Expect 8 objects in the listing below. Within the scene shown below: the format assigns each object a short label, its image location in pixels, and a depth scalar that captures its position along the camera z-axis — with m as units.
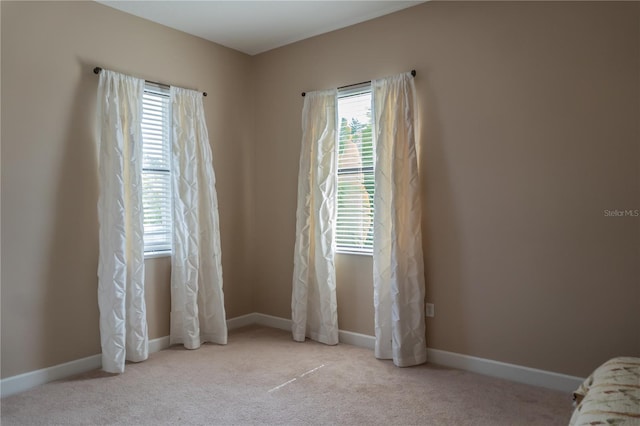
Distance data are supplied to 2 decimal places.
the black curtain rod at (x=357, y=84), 3.62
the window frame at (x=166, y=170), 3.89
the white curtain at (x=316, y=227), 4.09
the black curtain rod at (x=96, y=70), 3.48
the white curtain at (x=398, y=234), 3.54
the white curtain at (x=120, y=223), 3.38
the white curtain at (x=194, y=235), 3.95
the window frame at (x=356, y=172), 3.95
